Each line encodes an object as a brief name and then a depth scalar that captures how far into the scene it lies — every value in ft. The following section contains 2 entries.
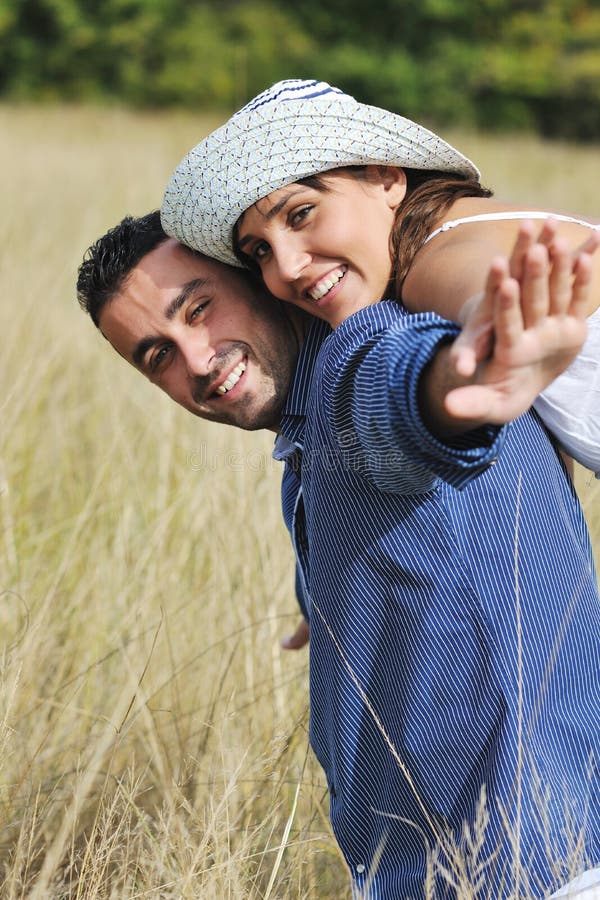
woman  8.28
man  7.41
